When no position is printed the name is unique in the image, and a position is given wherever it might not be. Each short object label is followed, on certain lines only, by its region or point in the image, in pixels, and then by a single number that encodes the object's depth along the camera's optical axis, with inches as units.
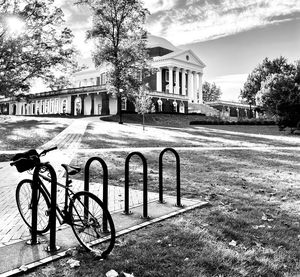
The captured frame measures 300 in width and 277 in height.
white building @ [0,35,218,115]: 2391.7
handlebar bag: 179.9
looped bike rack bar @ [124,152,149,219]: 226.4
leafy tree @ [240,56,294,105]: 2748.5
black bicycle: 170.1
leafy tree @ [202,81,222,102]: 4522.6
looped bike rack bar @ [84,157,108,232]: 201.2
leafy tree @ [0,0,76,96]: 713.0
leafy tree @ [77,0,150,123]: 1515.7
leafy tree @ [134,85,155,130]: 1432.1
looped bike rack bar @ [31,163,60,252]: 170.6
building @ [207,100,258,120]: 3371.1
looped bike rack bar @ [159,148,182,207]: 260.2
